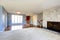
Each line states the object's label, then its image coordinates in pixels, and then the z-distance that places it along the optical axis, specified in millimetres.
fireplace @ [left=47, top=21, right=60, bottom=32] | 3359
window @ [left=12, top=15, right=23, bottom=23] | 6814
